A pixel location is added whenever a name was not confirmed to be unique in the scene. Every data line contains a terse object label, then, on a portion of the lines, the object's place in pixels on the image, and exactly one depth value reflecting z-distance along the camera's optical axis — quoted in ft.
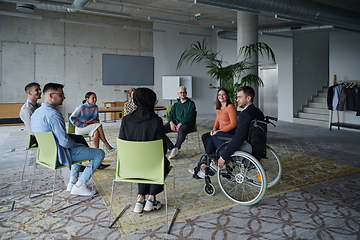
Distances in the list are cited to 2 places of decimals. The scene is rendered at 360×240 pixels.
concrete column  23.95
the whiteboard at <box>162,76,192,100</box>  40.96
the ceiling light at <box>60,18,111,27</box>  27.46
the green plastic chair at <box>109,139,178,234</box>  7.84
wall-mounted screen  37.52
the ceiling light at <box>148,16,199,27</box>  27.79
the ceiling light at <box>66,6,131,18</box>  24.70
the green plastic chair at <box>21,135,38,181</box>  12.14
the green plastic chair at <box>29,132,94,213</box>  9.29
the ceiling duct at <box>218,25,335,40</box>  28.25
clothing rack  25.07
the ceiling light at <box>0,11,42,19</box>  25.68
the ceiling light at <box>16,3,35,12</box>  27.58
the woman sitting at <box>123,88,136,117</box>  16.90
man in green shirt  16.26
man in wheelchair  9.54
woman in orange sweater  12.61
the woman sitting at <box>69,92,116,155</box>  15.20
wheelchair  9.36
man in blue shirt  9.58
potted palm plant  18.89
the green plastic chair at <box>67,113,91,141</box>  16.19
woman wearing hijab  8.62
